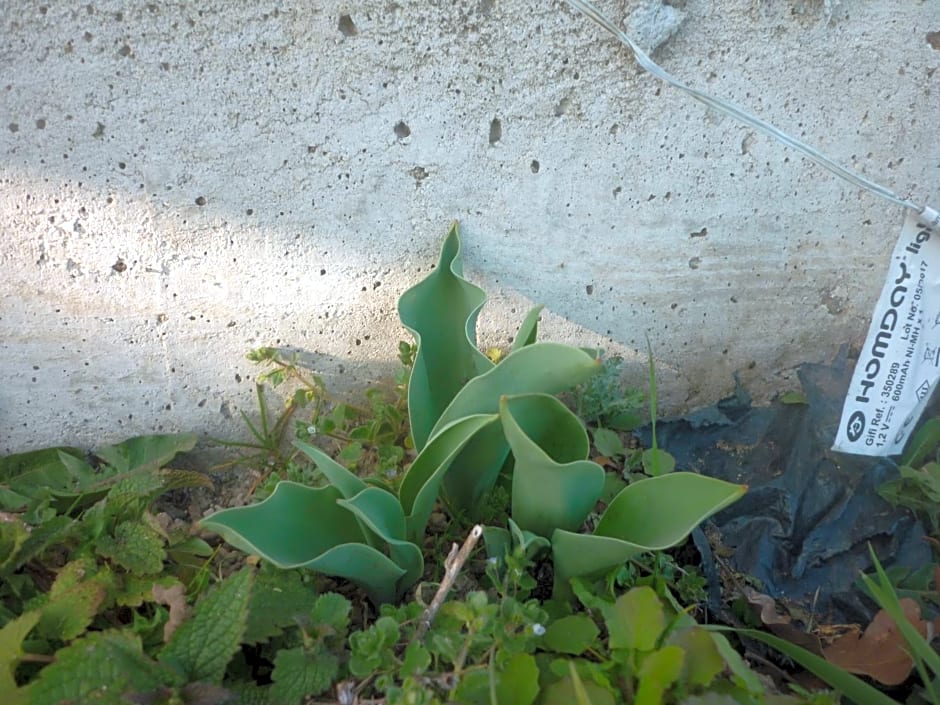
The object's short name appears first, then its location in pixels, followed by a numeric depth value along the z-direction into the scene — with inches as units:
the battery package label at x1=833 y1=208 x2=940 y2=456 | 10.8
